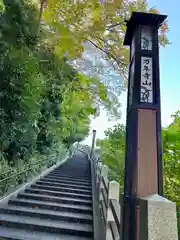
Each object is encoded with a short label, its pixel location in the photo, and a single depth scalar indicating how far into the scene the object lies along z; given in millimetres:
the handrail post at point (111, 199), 2686
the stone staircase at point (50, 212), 3629
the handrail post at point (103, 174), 4239
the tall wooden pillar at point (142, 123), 1662
